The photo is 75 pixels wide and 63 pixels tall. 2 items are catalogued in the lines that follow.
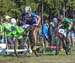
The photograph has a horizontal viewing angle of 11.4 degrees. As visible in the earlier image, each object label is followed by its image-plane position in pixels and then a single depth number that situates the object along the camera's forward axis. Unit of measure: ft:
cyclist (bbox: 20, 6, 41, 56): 44.32
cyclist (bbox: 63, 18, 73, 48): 49.29
